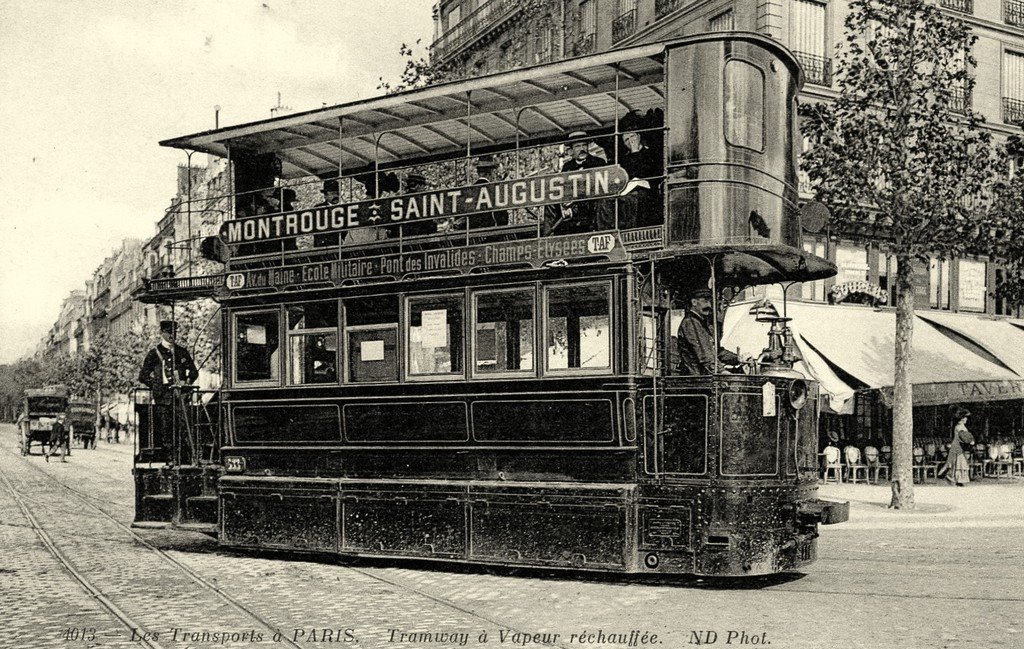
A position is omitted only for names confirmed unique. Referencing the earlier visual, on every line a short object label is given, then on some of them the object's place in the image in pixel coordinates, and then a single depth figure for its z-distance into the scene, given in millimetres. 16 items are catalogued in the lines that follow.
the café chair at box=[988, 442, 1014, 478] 24875
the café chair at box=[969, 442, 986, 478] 24947
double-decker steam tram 8969
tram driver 9281
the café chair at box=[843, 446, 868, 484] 22775
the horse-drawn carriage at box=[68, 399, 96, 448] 53844
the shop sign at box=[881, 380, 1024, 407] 22250
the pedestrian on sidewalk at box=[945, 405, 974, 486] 22750
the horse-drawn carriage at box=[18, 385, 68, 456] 43681
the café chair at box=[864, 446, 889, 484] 22984
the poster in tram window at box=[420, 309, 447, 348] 10070
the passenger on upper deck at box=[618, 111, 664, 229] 9594
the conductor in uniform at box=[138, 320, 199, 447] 12266
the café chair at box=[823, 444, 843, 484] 22344
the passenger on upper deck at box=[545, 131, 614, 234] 9883
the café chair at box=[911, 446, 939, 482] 23438
